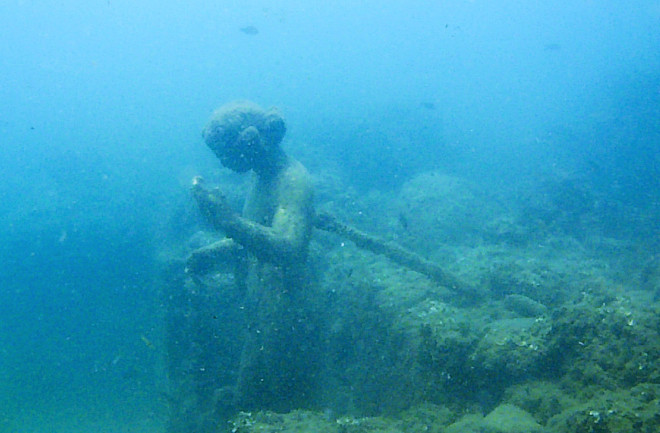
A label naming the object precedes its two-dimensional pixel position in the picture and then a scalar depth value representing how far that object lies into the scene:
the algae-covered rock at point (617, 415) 1.95
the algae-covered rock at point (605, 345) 2.48
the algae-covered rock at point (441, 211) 9.62
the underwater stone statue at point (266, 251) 4.48
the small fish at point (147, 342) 8.62
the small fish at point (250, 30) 18.45
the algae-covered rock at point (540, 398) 2.51
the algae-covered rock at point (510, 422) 2.21
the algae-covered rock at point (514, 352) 2.96
